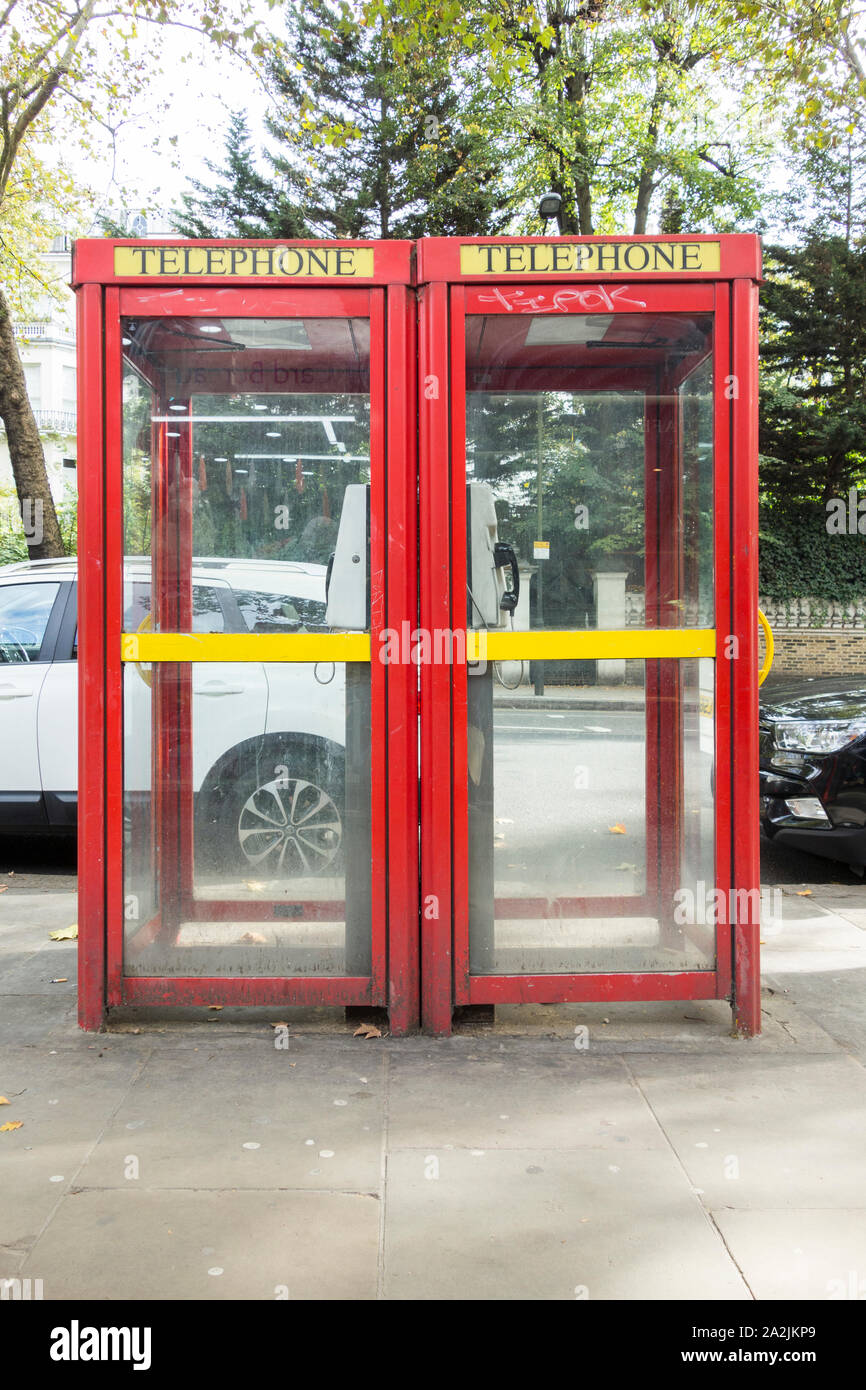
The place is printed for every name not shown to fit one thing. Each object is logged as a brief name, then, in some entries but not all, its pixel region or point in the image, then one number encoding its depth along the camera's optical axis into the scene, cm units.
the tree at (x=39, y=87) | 1065
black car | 662
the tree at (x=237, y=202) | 2367
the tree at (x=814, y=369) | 2277
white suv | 412
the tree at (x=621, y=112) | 2056
